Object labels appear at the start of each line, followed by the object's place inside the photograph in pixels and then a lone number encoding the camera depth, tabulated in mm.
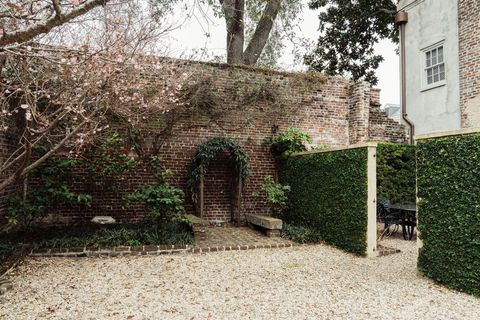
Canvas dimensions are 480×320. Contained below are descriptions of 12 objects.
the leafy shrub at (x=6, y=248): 5480
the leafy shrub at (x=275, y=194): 8617
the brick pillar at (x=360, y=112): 10203
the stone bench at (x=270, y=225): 7754
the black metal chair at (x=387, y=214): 7746
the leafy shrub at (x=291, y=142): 9266
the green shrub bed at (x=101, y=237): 6219
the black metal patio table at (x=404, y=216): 7714
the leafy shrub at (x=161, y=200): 6742
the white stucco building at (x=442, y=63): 10230
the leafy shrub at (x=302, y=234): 7445
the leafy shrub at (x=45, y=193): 6180
